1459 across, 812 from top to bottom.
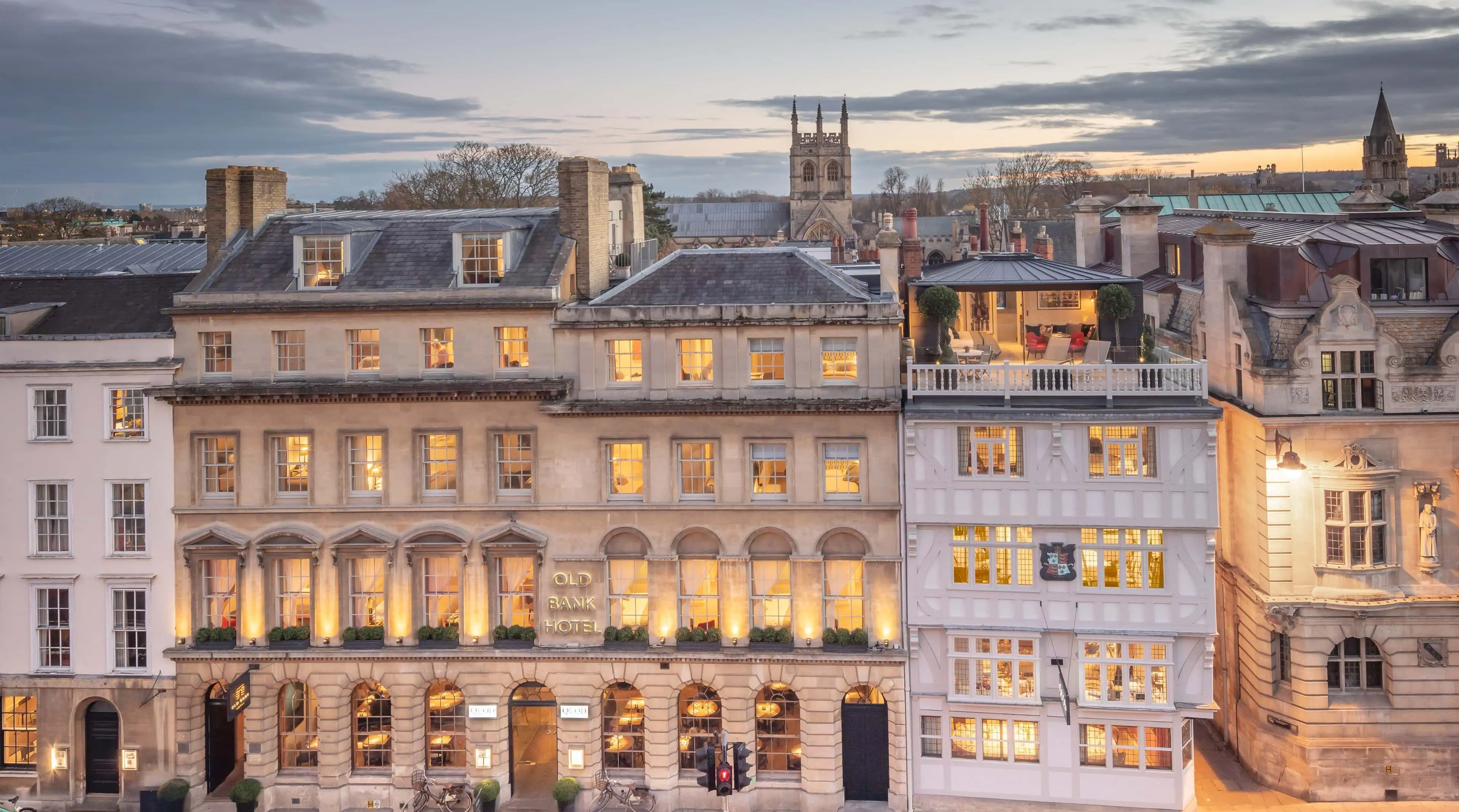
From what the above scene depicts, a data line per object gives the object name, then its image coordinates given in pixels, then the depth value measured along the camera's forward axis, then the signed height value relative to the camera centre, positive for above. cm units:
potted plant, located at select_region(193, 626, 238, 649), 3488 -615
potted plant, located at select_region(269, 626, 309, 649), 3475 -614
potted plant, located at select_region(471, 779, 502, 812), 3369 -1028
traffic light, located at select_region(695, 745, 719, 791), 2586 -745
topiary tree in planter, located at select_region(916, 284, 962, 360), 3541 +285
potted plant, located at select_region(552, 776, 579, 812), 3356 -1024
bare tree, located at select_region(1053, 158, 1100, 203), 14925 +2763
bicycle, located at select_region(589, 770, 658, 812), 3400 -1053
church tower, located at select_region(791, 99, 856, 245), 15788 +3074
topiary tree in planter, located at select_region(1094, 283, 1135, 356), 3616 +296
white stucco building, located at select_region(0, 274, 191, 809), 3497 -370
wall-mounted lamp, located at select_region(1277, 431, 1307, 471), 3203 -156
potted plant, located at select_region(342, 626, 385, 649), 3462 -615
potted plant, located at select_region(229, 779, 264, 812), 3391 -1026
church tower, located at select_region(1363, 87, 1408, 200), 12488 +2496
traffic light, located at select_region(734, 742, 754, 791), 2627 -744
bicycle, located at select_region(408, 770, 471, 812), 3400 -1048
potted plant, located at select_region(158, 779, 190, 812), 3388 -1024
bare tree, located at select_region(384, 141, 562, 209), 8031 +1556
